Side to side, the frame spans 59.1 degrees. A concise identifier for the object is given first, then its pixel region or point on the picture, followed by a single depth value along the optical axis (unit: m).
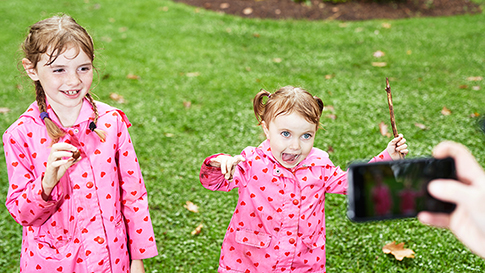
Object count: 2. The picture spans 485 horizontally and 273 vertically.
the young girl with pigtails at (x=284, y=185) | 2.03
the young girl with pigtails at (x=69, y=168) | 1.84
